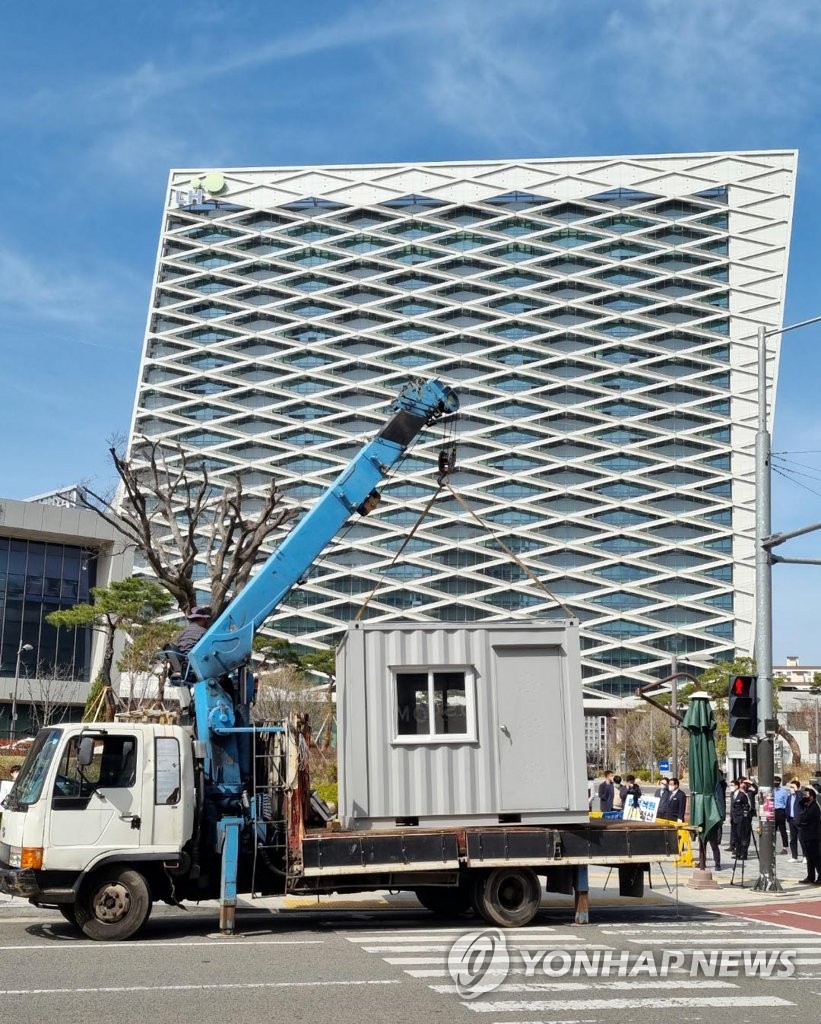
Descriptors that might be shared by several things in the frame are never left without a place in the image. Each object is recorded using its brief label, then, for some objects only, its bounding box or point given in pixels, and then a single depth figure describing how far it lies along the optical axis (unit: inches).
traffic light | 719.1
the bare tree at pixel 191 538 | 1219.2
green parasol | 793.6
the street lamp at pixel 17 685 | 1981.1
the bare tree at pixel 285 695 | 2212.1
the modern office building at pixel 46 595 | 2196.1
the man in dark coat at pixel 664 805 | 854.5
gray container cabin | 534.6
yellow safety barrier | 567.2
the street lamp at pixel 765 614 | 717.9
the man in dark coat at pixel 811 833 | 736.3
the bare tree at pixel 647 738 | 3006.9
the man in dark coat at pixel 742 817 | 827.4
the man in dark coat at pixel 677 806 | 851.4
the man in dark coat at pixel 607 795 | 1054.4
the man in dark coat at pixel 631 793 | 878.0
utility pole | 1678.0
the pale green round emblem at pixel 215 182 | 4837.6
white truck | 486.9
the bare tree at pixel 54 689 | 2094.0
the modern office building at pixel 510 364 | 4350.4
